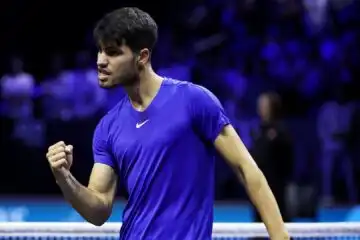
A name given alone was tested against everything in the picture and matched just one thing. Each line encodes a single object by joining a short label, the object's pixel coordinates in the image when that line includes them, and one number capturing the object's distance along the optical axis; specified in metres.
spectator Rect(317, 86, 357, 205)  22.41
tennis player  5.59
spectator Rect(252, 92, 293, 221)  13.70
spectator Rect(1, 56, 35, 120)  22.42
